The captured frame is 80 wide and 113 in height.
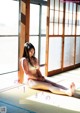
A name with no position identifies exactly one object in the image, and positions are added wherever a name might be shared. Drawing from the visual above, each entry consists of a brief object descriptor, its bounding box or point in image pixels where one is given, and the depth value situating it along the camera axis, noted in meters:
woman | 3.67
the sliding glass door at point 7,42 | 6.71
